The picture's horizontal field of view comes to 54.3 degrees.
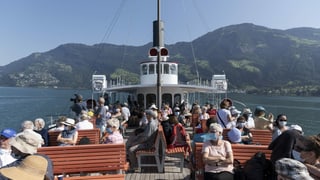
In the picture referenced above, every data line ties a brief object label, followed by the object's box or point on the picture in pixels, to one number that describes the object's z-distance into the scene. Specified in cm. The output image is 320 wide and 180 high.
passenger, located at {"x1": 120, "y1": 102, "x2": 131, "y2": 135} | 1230
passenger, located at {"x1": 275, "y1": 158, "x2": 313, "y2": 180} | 239
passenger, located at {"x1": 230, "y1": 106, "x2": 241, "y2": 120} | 989
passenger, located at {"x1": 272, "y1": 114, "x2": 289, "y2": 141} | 578
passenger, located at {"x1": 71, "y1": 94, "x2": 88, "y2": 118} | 1112
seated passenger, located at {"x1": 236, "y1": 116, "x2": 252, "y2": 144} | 741
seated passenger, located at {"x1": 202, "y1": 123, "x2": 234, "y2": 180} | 479
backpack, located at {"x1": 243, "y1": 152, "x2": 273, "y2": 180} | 451
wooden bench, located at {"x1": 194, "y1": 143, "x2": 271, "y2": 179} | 518
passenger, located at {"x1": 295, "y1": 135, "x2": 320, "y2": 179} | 337
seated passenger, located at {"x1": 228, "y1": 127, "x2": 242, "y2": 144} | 653
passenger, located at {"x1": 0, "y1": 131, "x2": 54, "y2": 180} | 325
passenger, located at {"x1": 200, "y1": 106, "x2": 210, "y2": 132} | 942
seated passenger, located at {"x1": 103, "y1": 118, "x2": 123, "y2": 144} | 630
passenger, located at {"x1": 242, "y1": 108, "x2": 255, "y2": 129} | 907
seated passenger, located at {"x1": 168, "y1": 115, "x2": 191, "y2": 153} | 708
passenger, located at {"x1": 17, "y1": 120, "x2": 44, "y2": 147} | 607
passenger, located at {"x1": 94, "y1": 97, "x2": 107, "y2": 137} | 1013
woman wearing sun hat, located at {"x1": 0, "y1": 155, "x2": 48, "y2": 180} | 264
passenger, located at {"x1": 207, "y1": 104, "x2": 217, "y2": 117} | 1197
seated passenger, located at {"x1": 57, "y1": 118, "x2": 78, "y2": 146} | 645
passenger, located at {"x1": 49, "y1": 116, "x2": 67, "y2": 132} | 686
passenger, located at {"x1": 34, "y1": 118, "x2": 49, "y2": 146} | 692
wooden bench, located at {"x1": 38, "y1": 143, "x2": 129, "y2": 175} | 500
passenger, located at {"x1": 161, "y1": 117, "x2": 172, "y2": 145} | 737
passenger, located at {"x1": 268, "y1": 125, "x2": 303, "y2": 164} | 441
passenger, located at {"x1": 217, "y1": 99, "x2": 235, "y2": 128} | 778
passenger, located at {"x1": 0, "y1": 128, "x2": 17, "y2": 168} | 451
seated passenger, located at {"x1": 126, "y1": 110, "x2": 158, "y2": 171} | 690
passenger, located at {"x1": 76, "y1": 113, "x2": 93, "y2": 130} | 780
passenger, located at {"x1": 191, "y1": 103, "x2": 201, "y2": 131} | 1154
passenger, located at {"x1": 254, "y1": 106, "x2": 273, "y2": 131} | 744
